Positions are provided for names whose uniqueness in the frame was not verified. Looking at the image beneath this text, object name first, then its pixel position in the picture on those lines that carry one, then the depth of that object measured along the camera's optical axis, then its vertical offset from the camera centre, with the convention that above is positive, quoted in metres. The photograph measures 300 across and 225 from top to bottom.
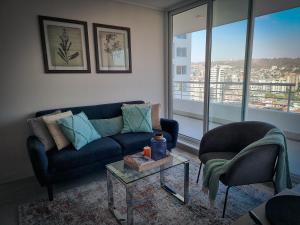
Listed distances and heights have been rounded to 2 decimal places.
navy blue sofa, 1.97 -0.85
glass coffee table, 1.61 -0.87
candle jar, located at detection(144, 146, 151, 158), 1.97 -0.76
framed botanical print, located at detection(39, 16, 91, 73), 2.50 +0.42
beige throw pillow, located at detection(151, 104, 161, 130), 3.04 -0.63
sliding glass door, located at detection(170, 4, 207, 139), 3.22 +0.20
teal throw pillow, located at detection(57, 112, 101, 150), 2.26 -0.62
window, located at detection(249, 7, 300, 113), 2.64 +0.19
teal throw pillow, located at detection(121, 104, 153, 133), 2.83 -0.62
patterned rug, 1.76 -1.27
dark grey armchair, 1.67 -0.77
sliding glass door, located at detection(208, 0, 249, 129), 2.56 +0.18
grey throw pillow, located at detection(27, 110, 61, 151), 2.23 -0.61
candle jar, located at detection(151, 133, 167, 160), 1.93 -0.71
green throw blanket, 1.67 -0.84
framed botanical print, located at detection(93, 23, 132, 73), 2.88 +0.41
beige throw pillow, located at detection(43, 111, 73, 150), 2.25 -0.62
